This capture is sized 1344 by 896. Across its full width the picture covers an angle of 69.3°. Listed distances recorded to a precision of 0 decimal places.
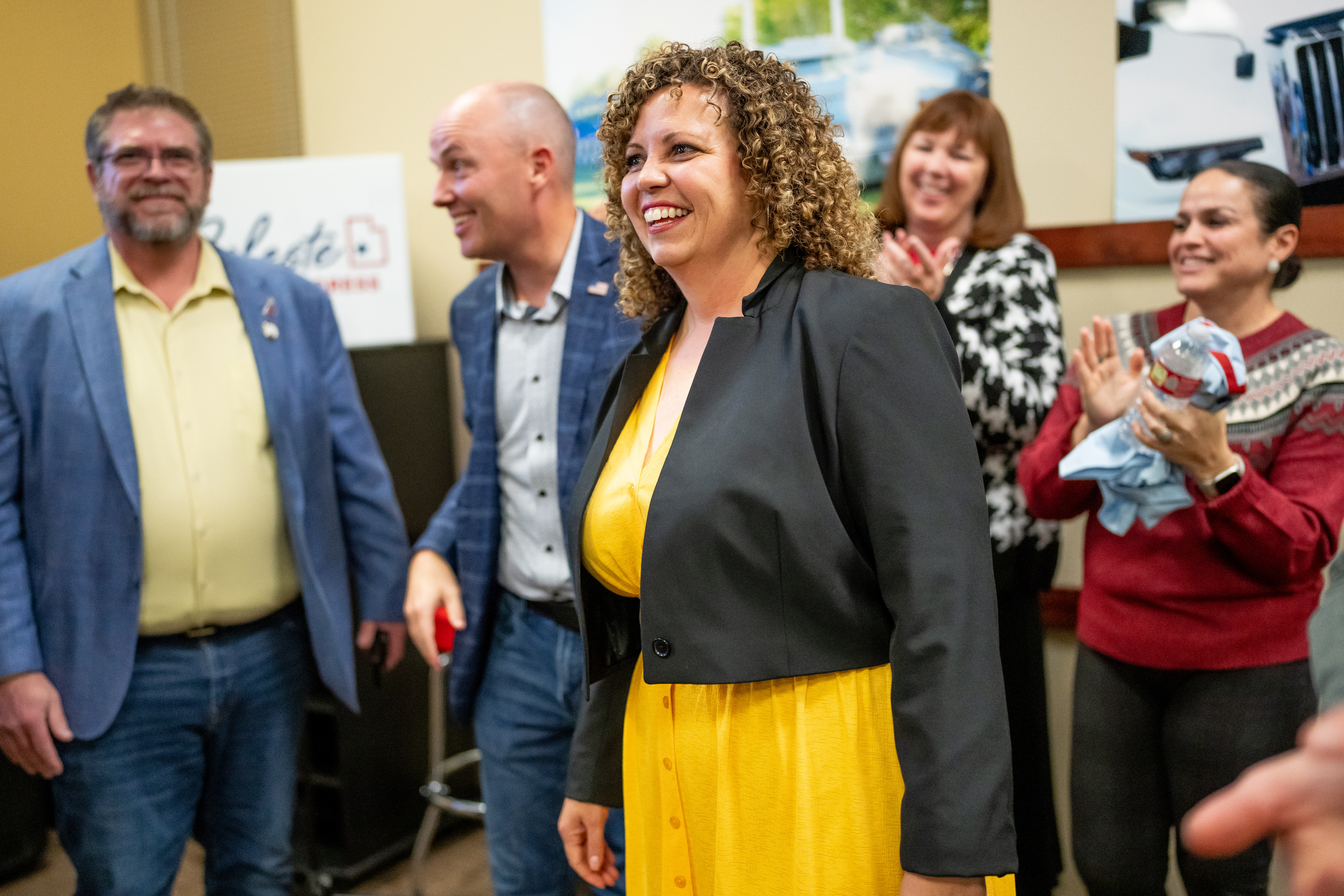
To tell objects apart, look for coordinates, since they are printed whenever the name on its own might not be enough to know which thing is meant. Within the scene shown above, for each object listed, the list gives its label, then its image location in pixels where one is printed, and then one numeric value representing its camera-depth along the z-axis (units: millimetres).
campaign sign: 3330
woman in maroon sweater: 1663
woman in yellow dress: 1043
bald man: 1867
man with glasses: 1839
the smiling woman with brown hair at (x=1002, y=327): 2041
